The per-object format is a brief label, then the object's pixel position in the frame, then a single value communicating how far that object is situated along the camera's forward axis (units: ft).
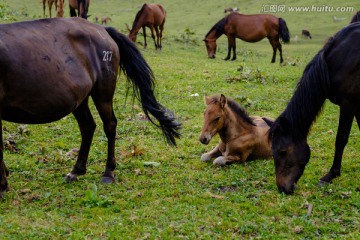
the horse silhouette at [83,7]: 51.74
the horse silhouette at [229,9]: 112.79
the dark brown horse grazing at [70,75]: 17.76
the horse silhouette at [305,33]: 93.09
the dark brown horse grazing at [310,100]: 19.16
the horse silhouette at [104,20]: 91.84
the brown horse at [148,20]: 64.13
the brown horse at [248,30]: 63.82
